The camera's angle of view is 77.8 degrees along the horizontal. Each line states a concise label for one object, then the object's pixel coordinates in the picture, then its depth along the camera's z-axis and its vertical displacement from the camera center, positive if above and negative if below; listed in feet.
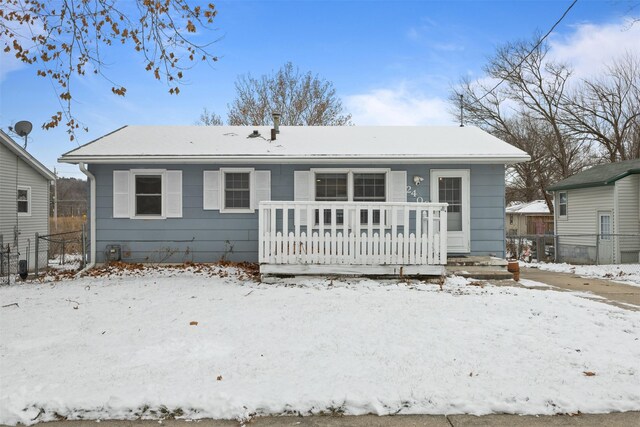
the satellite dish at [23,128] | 49.42 +11.29
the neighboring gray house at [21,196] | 48.19 +2.90
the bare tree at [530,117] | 85.46 +23.71
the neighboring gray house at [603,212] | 50.37 +0.81
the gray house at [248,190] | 31.19 +2.24
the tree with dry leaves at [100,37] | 18.03 +8.75
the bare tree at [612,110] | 78.69 +22.28
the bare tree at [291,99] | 83.56 +25.30
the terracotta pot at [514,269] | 27.55 -3.53
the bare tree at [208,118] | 94.68 +24.22
